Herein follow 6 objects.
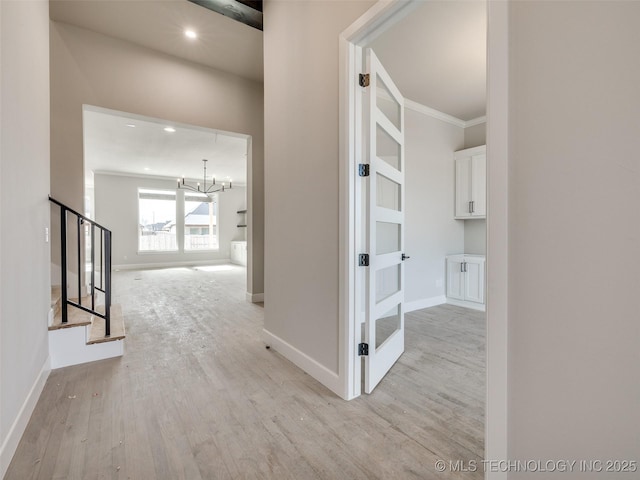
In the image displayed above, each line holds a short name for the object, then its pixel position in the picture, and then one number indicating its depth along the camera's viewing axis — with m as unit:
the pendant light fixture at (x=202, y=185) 7.61
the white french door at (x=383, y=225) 2.02
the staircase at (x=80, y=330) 2.39
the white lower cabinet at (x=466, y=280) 4.28
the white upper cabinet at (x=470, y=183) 4.54
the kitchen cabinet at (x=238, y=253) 10.12
